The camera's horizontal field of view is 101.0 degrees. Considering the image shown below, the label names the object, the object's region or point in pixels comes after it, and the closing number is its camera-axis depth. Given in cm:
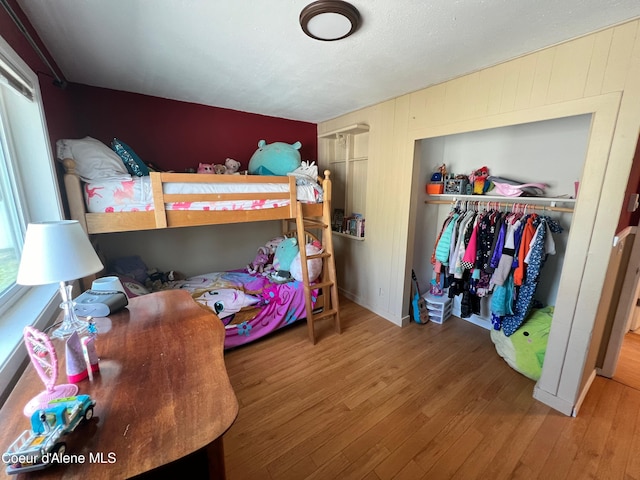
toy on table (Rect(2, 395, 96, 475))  56
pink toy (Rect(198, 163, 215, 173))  264
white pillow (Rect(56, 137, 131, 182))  169
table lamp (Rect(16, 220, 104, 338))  89
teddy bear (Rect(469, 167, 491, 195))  241
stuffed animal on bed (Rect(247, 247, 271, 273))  313
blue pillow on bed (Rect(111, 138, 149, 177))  189
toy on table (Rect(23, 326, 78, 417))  74
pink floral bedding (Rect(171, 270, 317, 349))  233
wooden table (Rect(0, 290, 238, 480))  62
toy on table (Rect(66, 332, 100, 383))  83
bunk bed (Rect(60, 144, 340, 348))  179
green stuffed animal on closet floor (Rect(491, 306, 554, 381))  200
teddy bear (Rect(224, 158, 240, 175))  283
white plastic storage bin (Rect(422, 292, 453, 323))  284
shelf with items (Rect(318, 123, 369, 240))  309
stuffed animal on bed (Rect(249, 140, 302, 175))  254
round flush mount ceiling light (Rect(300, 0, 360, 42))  120
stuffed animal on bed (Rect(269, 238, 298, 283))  283
